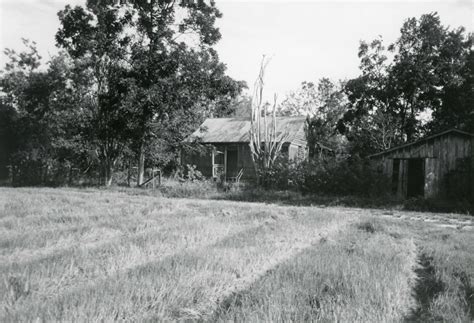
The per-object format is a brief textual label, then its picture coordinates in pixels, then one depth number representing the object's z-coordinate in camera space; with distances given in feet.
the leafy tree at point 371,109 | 106.11
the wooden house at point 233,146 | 93.56
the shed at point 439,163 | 54.49
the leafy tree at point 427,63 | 102.22
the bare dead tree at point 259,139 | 74.75
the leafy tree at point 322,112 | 120.67
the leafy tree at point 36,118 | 85.86
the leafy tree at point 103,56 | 71.72
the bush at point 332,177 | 55.16
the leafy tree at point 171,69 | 69.97
